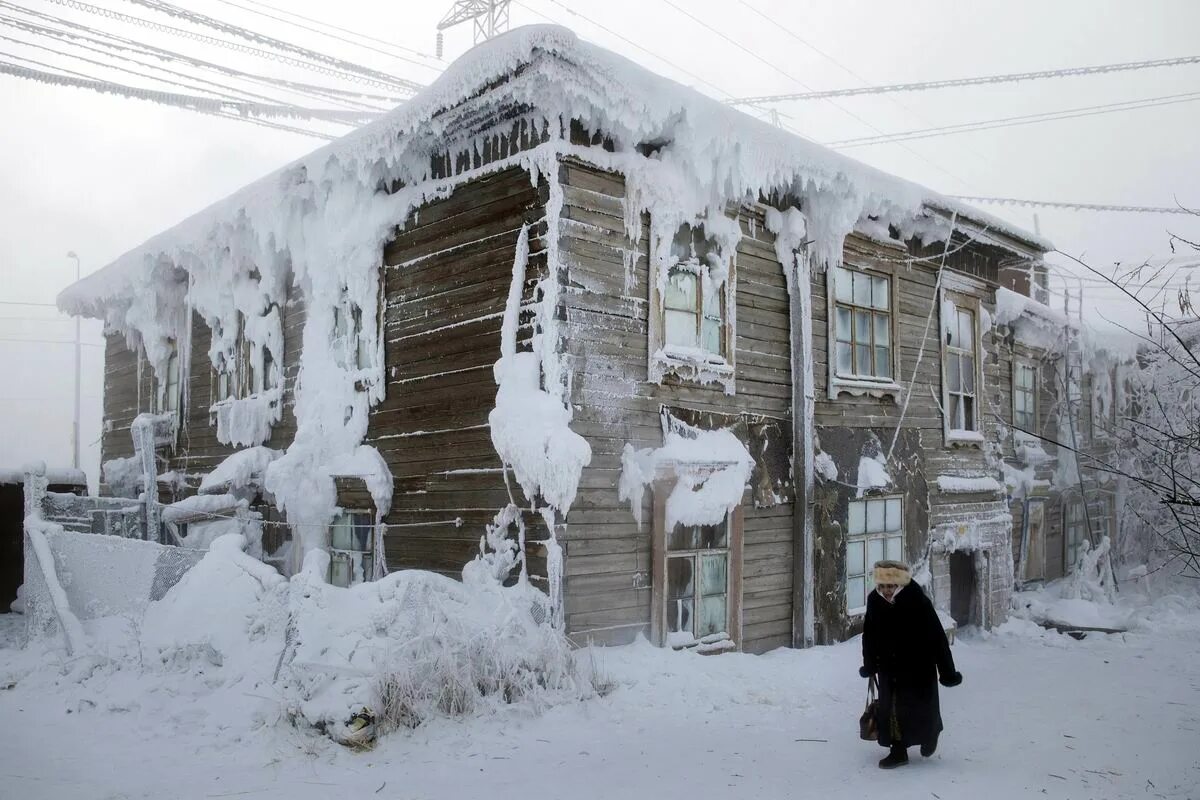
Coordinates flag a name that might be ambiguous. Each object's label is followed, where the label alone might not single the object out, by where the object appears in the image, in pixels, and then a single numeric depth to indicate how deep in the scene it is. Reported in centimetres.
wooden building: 849
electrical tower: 2053
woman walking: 612
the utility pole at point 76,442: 3696
